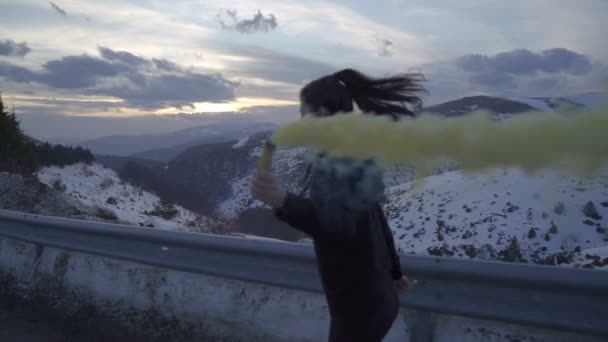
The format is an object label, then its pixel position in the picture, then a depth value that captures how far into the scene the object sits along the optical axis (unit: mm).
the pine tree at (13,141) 18047
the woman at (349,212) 2369
